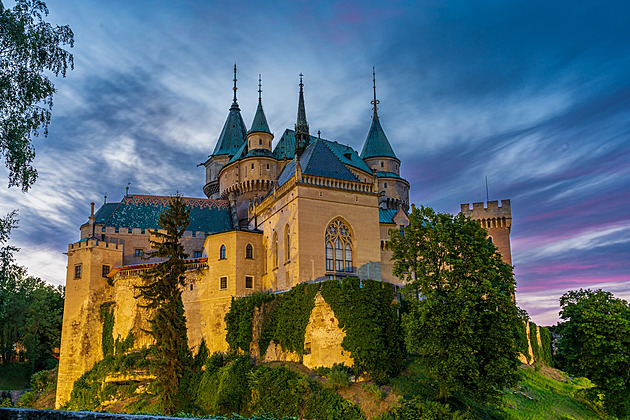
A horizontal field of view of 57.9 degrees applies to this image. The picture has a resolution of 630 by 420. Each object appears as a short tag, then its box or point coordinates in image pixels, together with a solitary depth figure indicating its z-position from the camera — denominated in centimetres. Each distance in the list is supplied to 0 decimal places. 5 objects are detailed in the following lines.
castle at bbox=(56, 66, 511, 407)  4359
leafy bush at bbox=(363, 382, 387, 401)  3247
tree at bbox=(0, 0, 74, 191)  2111
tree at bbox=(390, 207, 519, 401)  2989
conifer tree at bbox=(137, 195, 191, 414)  3591
